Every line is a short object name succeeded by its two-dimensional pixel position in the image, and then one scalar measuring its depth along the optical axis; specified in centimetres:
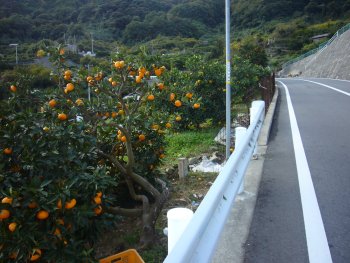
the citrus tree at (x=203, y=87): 1037
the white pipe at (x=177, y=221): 215
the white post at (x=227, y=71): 597
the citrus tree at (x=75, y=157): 280
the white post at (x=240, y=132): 506
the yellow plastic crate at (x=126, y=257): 327
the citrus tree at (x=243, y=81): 1177
